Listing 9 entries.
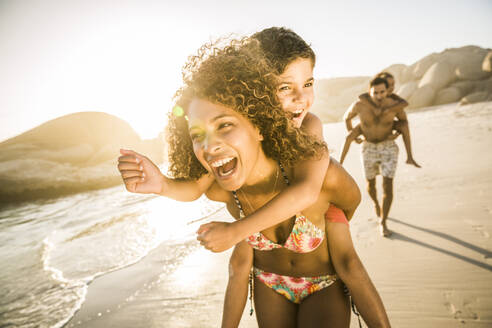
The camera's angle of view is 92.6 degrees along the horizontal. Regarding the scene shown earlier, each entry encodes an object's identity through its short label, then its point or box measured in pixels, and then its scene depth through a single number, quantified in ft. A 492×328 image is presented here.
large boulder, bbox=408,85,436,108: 88.96
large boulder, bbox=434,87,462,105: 83.41
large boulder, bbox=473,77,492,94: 75.51
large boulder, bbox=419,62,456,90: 89.20
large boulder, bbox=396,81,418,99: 95.67
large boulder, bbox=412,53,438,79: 103.46
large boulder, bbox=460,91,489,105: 68.33
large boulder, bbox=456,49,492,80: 84.69
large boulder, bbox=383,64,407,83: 114.57
